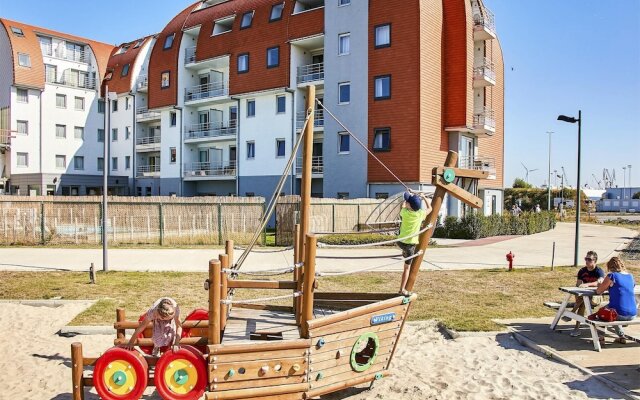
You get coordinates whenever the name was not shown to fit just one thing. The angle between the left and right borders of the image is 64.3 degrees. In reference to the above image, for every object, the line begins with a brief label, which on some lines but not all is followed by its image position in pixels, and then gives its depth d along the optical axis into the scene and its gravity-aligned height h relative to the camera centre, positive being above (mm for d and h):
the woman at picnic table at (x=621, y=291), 7867 -1513
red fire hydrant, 15539 -2030
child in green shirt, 8555 -450
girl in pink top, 6023 -1619
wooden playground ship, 5477 -1841
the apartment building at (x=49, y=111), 46594 +7531
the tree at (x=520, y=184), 82112 +1408
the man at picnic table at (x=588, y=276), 9078 -1497
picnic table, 7789 -1974
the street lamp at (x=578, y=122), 16656 +2310
